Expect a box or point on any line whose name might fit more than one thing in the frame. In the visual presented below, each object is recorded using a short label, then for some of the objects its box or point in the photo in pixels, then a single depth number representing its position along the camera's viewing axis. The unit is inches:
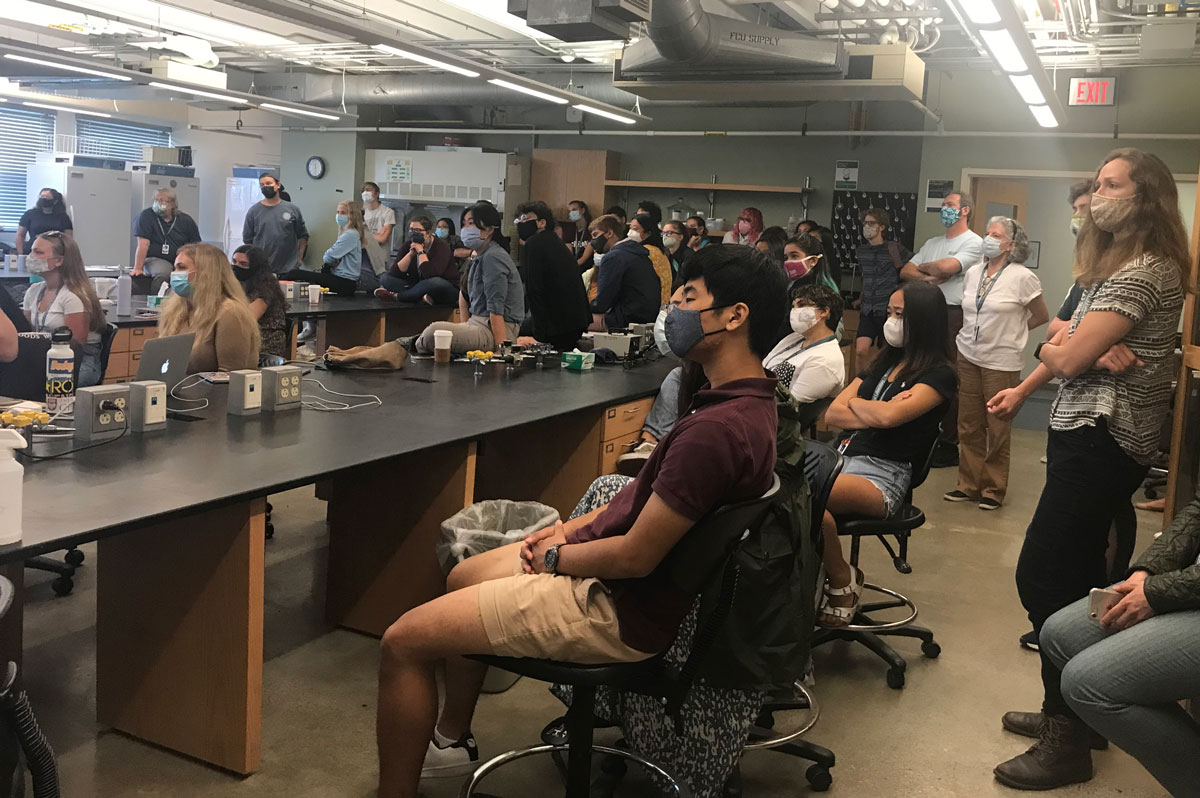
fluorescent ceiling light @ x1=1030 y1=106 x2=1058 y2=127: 284.6
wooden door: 351.3
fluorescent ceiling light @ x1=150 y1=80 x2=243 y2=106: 336.2
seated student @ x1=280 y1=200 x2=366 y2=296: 328.2
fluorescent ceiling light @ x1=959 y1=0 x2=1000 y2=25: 161.3
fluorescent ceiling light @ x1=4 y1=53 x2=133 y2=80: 313.6
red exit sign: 319.9
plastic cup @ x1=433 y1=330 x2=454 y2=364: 184.9
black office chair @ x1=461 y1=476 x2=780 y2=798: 77.7
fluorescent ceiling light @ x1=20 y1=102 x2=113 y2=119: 499.2
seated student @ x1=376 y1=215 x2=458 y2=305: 326.6
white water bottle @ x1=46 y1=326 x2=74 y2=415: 121.4
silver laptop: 133.4
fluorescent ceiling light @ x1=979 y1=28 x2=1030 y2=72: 184.9
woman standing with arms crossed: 101.7
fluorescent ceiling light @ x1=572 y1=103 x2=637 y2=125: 336.3
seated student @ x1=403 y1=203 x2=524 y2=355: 218.7
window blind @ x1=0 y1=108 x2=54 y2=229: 518.6
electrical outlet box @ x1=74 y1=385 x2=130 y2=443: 104.8
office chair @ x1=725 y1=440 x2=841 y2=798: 102.9
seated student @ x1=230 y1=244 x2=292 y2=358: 205.6
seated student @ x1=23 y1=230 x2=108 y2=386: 187.5
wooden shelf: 393.4
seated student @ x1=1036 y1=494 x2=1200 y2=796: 78.8
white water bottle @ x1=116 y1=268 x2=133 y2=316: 232.4
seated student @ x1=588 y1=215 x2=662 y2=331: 238.2
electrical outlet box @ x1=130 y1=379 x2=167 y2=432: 110.2
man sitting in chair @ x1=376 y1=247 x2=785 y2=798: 78.1
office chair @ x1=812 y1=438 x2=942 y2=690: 128.5
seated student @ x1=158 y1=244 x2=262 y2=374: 159.6
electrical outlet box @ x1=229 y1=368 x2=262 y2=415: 124.6
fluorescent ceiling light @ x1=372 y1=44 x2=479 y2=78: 239.3
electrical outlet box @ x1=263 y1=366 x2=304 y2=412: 129.2
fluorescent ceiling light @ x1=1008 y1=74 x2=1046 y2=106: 234.0
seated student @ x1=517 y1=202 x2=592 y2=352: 220.4
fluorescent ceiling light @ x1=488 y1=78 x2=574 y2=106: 281.9
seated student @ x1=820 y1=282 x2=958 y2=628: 128.2
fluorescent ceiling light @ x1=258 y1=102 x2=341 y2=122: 375.1
